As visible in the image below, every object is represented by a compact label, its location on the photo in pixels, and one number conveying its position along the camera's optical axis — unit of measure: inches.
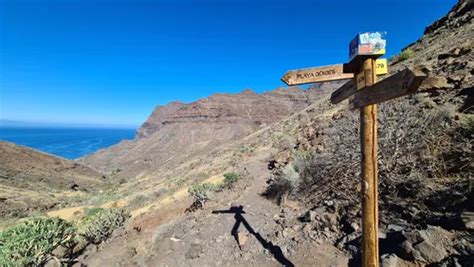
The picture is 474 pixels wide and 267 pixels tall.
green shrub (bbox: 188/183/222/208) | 315.6
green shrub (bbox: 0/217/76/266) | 197.2
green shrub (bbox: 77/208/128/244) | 274.2
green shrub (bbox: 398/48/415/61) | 594.1
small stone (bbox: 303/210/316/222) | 192.4
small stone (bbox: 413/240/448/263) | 115.3
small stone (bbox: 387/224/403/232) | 146.7
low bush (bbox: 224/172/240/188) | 366.0
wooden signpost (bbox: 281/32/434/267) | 95.9
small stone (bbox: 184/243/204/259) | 196.5
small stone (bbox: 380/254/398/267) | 120.4
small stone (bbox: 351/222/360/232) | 164.9
